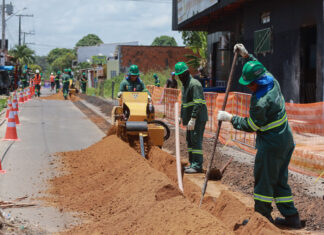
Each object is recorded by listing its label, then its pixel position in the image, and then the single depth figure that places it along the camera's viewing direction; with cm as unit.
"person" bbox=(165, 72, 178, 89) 2545
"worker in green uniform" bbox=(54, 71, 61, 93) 4039
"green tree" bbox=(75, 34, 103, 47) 15925
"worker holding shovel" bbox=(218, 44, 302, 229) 531
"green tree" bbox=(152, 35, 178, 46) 15475
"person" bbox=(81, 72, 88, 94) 4608
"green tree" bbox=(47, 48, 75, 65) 16612
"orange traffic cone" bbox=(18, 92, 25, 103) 2814
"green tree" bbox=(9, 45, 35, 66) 8831
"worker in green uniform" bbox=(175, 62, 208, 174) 855
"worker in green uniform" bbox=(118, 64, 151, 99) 1115
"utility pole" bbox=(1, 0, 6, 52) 4612
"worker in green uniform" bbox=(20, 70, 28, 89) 4159
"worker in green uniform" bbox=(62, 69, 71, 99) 3129
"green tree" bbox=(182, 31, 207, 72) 3744
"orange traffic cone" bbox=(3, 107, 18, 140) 1288
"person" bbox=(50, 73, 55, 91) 4587
